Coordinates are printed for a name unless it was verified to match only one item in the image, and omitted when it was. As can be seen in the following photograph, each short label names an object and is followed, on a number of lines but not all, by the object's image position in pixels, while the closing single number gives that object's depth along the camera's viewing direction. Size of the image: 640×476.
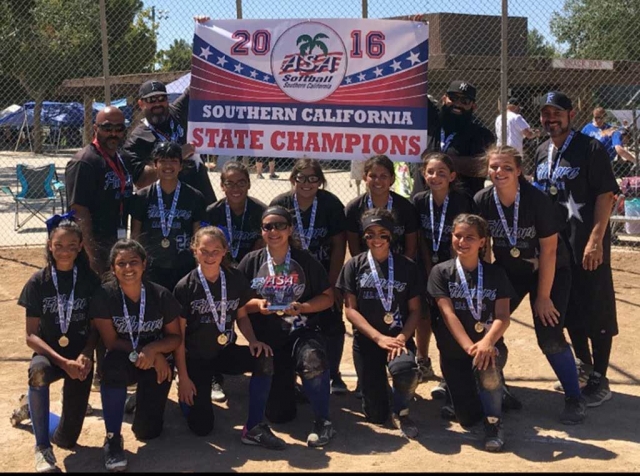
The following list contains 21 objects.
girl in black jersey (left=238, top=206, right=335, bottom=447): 4.86
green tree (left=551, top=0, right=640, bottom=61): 21.53
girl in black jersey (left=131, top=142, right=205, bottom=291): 5.29
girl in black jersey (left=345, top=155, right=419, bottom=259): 5.32
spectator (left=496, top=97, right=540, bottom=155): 12.48
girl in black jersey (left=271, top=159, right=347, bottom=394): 5.34
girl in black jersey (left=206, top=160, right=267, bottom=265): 5.43
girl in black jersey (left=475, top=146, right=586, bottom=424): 4.96
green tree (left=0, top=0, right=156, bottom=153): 15.73
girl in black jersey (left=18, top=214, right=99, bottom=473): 4.34
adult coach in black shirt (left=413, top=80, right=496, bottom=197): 5.73
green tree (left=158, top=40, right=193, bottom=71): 38.12
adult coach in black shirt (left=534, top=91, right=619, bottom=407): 5.25
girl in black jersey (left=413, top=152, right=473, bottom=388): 5.24
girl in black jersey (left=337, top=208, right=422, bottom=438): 4.89
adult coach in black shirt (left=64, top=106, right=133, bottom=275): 5.26
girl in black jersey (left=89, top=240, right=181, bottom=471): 4.43
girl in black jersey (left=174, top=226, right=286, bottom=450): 4.71
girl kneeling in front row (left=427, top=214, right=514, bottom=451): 4.70
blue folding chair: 12.61
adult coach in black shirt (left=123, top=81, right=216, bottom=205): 5.80
